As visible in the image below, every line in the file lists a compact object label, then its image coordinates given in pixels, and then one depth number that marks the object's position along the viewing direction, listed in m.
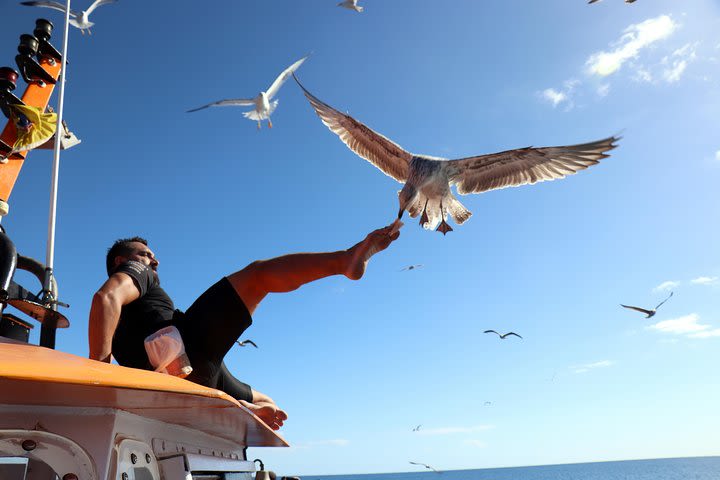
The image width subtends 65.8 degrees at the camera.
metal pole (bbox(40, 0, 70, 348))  3.60
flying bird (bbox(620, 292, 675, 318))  13.05
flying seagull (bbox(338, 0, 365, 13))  14.22
